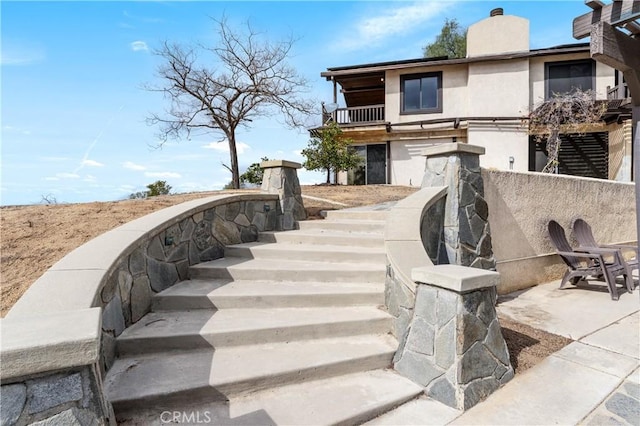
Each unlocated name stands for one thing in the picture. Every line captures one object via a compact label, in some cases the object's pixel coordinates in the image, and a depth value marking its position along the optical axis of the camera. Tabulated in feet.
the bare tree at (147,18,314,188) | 40.60
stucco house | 44.06
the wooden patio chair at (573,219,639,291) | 20.13
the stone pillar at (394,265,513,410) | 8.10
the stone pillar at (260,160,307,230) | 18.54
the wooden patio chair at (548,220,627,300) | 17.19
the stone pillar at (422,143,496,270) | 14.17
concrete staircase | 7.30
